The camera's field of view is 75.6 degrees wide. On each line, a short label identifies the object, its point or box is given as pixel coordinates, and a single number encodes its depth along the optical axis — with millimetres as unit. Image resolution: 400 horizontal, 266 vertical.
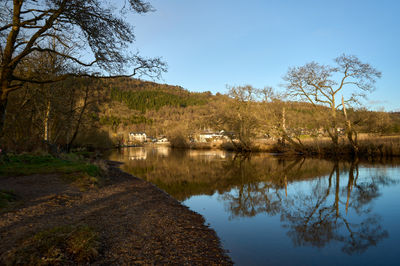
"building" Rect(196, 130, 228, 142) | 53588
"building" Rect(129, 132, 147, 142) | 124519
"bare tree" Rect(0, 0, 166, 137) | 6824
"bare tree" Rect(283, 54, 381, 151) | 24031
